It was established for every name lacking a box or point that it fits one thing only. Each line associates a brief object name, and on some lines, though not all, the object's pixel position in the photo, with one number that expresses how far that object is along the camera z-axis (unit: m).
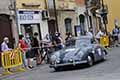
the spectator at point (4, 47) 23.42
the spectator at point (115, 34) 40.22
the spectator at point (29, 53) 24.39
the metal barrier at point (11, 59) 22.66
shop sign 31.30
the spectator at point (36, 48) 25.99
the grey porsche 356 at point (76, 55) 20.64
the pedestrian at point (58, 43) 28.27
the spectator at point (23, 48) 23.87
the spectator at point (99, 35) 36.34
